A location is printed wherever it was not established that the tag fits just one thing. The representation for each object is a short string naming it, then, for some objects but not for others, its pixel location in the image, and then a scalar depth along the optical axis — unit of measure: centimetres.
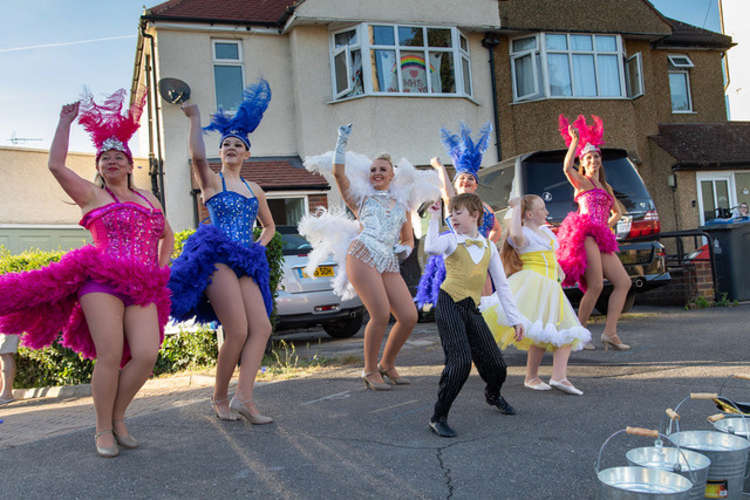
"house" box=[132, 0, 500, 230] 1547
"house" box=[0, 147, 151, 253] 1616
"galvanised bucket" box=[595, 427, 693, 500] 220
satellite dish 1496
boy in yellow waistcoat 396
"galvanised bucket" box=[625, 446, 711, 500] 240
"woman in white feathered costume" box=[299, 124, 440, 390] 521
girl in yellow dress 488
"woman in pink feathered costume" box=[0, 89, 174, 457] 366
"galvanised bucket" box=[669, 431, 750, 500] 253
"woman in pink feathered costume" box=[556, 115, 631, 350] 653
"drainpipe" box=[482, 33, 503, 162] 1745
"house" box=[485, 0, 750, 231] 1745
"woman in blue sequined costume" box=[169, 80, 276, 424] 424
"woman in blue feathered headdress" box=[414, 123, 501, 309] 575
